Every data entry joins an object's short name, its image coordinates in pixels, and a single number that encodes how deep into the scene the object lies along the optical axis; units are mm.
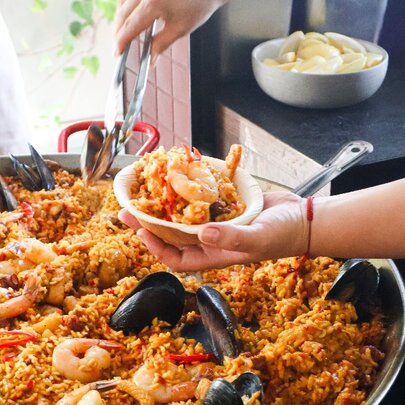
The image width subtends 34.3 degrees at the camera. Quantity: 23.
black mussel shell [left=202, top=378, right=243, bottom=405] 1144
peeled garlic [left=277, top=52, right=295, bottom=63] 2438
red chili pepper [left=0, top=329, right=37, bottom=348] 1398
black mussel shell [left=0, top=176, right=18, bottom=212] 1879
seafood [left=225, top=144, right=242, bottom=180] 1448
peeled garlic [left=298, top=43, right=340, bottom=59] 2422
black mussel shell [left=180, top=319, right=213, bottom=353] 1476
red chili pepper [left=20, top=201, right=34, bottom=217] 1837
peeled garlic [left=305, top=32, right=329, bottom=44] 2525
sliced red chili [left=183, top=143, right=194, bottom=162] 1396
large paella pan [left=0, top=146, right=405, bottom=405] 1296
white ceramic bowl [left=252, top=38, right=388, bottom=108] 2293
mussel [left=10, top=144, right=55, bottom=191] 1939
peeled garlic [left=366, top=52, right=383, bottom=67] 2393
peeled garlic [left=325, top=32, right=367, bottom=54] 2492
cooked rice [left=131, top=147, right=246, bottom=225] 1306
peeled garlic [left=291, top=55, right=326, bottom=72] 2348
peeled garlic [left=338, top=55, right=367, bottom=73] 2340
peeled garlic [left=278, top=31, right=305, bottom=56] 2508
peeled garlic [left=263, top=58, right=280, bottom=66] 2443
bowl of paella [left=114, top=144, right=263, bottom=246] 1312
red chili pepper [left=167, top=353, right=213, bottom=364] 1367
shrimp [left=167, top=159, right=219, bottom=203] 1313
